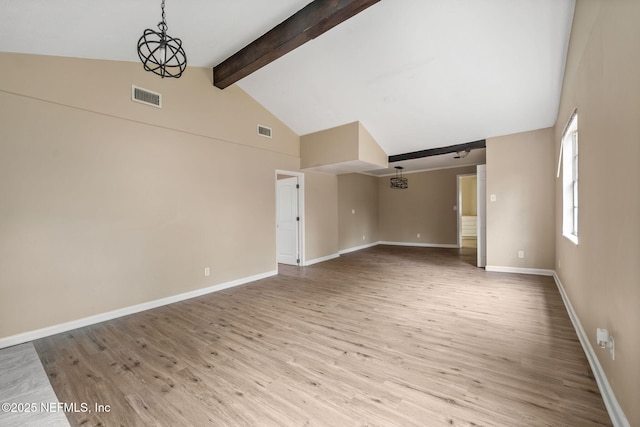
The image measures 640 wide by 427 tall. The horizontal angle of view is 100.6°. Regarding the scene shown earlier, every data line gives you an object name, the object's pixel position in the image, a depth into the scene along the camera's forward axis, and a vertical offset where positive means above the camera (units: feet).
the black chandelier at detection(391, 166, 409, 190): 27.07 +2.84
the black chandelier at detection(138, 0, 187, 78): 6.17 +3.97
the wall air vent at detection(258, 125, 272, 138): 16.08 +4.83
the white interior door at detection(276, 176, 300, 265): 19.40 -0.94
